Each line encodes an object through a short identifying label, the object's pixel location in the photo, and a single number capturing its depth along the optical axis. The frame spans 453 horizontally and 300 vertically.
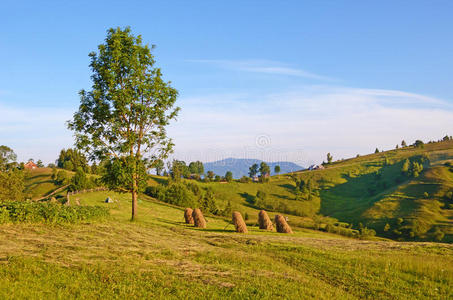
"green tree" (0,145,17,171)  126.56
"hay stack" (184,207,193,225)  46.38
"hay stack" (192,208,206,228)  42.93
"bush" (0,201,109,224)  21.72
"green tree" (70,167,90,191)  76.25
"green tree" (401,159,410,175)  156.38
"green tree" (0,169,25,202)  74.35
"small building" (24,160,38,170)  167.65
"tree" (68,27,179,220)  34.97
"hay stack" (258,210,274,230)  43.90
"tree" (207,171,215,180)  167.57
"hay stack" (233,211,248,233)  38.44
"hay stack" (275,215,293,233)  40.56
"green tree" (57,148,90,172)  133.88
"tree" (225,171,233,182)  164.88
